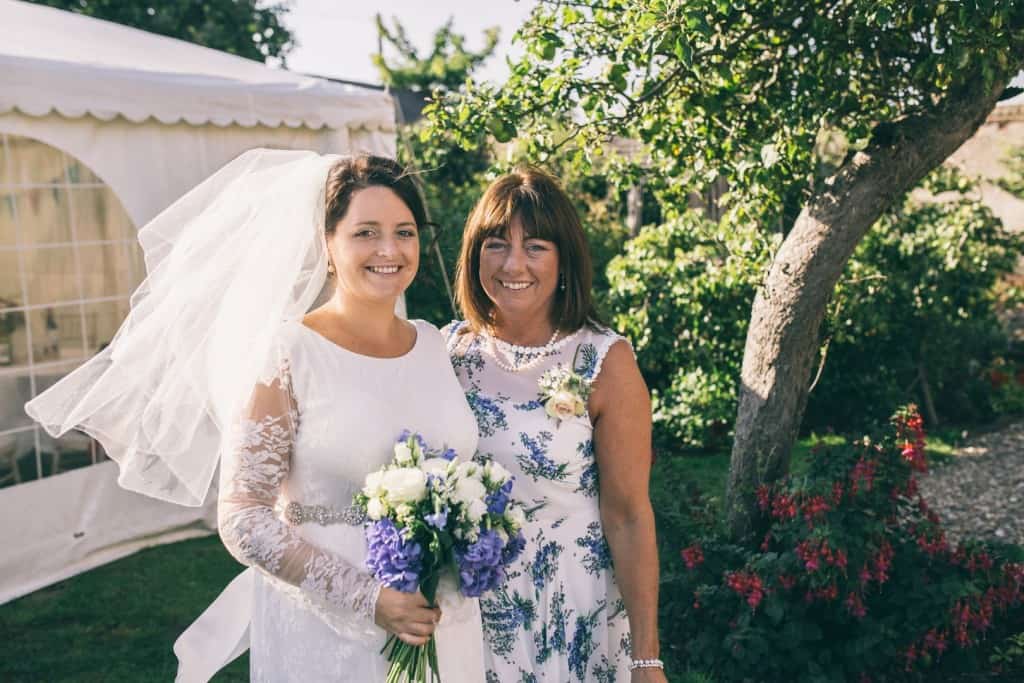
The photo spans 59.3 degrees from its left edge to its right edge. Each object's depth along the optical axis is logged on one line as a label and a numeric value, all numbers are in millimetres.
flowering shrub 3785
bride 2131
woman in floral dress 2623
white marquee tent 5328
